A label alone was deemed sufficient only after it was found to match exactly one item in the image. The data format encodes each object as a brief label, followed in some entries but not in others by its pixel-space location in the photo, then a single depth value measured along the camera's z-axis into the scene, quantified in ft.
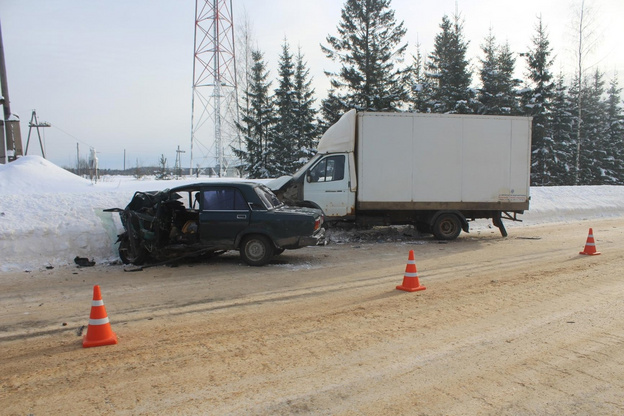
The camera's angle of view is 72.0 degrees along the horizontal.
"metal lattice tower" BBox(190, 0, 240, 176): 90.12
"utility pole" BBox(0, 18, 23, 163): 57.21
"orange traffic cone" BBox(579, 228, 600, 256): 32.12
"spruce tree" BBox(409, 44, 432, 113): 105.19
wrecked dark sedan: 29.55
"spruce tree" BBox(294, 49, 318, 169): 101.81
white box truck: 40.37
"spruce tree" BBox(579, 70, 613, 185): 121.29
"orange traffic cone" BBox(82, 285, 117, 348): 15.21
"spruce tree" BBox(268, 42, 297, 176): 100.68
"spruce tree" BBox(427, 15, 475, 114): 99.45
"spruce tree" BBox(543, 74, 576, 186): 106.83
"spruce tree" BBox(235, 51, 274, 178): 102.12
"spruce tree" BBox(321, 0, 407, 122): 87.04
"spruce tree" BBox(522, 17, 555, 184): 103.81
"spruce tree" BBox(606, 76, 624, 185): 123.95
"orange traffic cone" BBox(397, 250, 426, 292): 22.72
